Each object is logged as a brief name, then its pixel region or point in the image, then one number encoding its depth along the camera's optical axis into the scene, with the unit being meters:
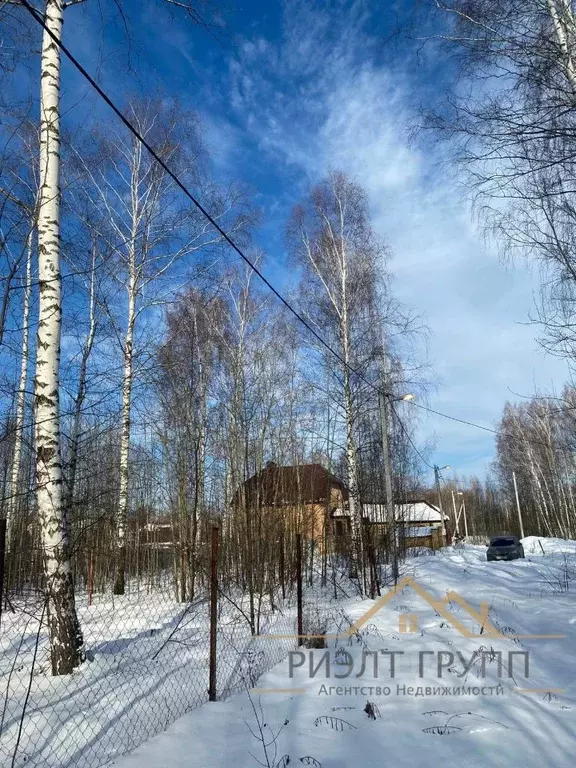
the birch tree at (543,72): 4.43
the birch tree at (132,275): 10.04
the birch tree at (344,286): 11.68
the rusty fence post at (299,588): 5.59
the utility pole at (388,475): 10.85
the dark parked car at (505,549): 20.83
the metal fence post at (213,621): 3.74
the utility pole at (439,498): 34.33
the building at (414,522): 12.71
